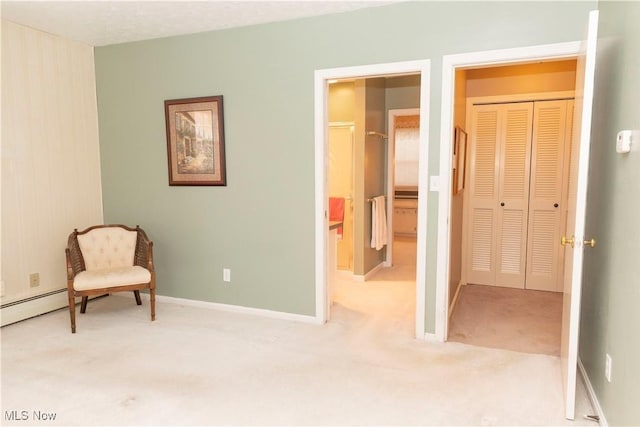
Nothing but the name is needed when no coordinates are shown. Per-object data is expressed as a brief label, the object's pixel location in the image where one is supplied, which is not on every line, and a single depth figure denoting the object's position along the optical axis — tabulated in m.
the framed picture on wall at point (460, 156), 3.60
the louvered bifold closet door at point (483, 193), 4.51
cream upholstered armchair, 3.32
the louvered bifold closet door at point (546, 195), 4.27
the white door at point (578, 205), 1.94
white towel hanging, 5.07
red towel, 5.13
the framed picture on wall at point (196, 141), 3.65
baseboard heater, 3.46
